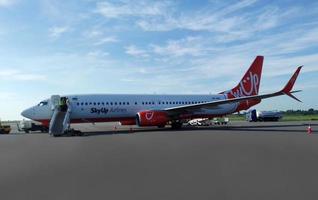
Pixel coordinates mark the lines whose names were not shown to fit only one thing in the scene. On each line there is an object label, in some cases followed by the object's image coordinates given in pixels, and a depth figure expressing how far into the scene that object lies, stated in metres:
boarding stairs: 24.94
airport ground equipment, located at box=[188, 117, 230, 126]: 45.21
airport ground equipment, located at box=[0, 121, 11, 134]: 33.00
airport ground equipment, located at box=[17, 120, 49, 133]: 34.31
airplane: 28.23
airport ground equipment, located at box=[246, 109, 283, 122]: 60.06
